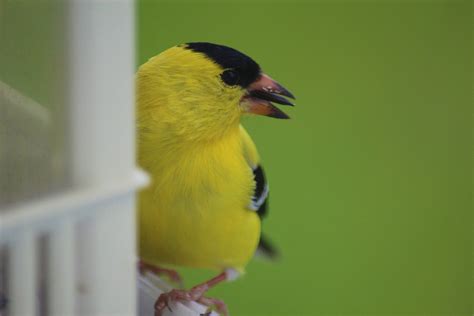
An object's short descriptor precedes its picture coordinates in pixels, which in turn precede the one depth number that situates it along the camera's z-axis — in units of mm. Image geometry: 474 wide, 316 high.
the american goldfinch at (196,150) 1113
